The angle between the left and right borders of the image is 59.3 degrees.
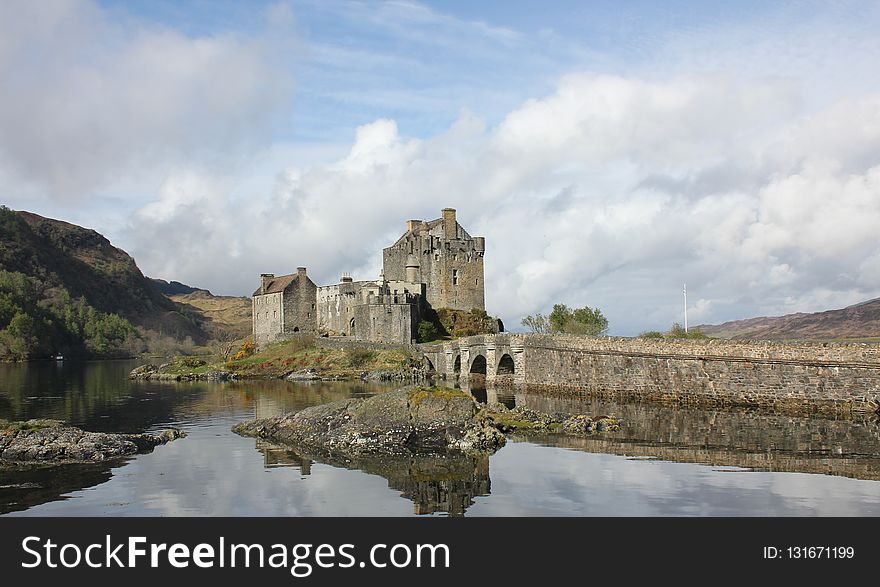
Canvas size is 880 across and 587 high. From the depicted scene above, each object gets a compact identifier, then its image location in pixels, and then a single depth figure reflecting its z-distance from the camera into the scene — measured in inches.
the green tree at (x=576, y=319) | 3181.6
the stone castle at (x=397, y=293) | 3006.9
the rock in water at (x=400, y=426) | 1143.0
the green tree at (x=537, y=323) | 3296.5
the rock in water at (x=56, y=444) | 1058.7
